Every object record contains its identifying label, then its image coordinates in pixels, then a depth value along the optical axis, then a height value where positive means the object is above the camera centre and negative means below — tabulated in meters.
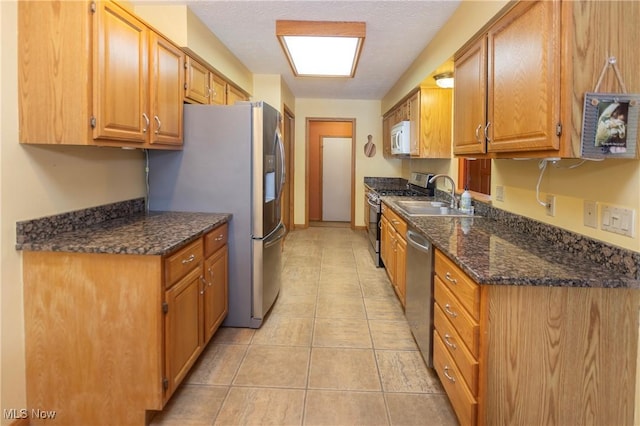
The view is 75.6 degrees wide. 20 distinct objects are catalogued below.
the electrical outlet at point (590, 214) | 1.74 -0.10
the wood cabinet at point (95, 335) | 1.89 -0.68
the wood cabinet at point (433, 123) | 4.02 +0.65
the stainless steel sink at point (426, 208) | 3.33 -0.17
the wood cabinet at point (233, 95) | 4.22 +1.02
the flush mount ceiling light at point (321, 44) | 3.27 +1.25
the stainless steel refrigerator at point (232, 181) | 2.97 +0.05
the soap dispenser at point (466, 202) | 3.25 -0.10
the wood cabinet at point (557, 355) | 1.54 -0.62
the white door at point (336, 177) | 8.59 +0.24
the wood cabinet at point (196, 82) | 3.05 +0.84
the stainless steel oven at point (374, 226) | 4.96 -0.47
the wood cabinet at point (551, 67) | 1.51 +0.49
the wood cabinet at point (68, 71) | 1.85 +0.53
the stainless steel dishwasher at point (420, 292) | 2.39 -0.65
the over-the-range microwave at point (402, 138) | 4.47 +0.58
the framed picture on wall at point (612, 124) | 1.48 +0.24
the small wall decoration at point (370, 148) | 7.30 +0.72
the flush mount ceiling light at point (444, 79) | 3.56 +0.98
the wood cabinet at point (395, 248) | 3.38 -0.56
